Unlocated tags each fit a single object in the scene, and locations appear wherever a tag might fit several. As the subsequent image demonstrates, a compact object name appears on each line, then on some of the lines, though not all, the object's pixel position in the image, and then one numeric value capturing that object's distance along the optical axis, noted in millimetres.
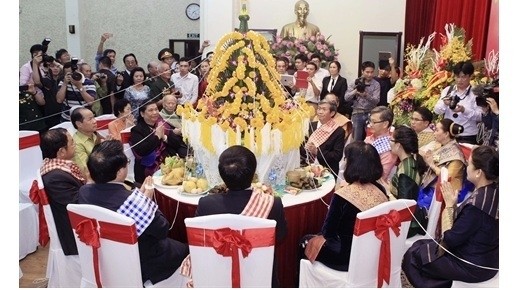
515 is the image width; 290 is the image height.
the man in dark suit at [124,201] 2145
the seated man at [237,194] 2104
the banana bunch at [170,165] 3098
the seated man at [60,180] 2533
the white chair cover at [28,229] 3410
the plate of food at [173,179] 2980
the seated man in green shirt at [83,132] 3328
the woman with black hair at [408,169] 2775
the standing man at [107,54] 6407
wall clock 8953
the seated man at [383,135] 3273
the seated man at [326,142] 3639
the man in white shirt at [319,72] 6367
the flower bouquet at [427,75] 4723
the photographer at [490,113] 3738
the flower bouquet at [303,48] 7023
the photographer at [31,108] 4736
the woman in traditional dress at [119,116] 4086
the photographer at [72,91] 5039
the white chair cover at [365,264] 2146
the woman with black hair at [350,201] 2277
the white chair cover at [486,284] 2293
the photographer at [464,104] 4148
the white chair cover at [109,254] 2023
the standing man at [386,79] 6112
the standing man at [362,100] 5656
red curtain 5041
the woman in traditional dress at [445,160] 2961
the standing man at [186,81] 5656
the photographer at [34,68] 5191
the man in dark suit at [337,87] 5879
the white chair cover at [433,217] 2656
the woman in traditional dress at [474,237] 2160
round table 2699
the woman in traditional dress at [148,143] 3705
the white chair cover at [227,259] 1909
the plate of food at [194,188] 2787
